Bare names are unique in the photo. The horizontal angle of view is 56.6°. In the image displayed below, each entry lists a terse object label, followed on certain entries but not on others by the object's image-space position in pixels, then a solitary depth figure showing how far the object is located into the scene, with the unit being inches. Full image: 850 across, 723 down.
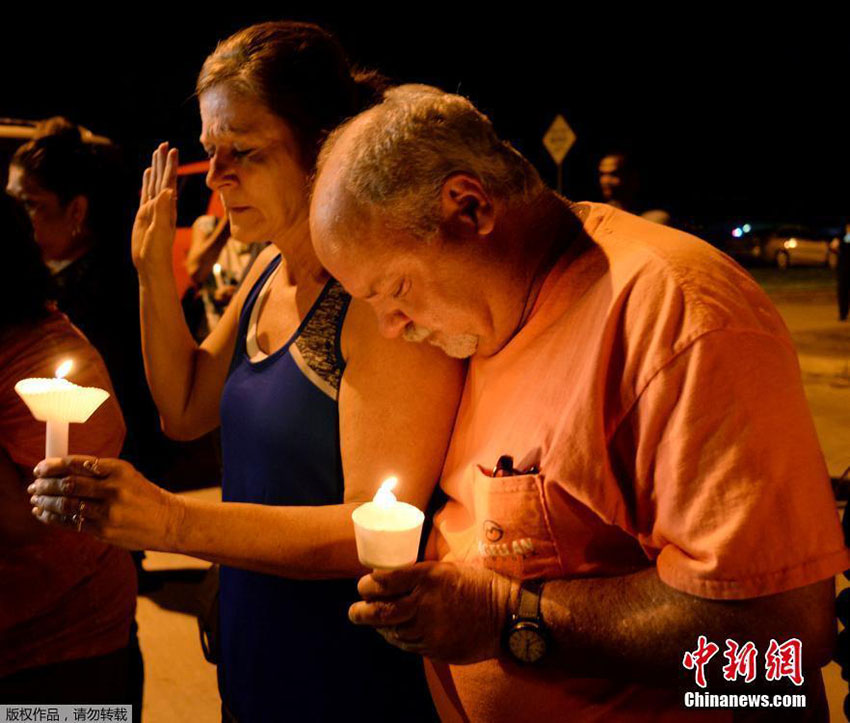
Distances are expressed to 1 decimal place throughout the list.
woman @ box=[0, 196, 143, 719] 78.5
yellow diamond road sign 440.1
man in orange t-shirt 44.0
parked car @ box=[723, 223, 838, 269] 1053.8
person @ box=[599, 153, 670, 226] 252.5
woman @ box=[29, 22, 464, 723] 62.1
